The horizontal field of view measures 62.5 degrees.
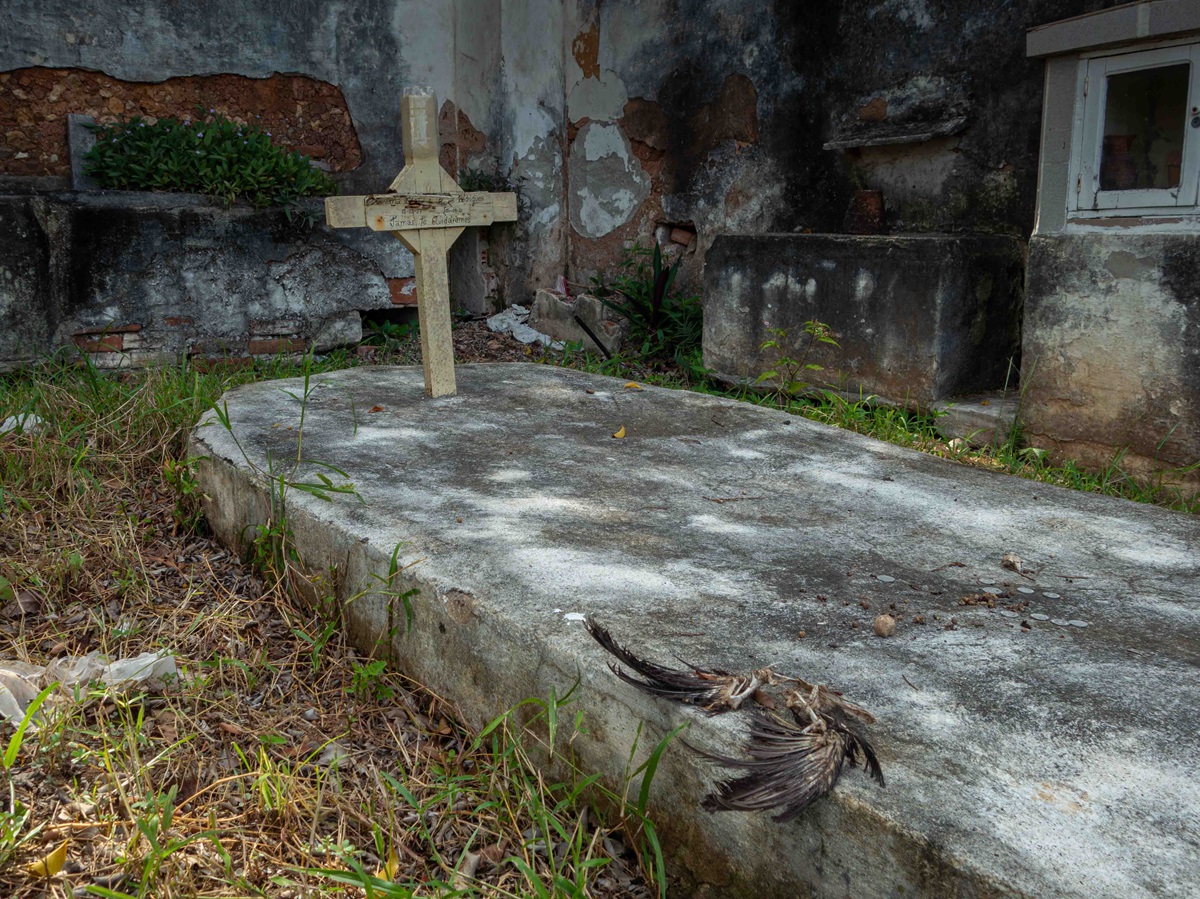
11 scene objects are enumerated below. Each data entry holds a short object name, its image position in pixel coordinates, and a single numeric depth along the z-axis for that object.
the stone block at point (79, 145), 5.02
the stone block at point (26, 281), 4.21
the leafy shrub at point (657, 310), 5.16
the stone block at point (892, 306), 3.54
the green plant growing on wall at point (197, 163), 4.84
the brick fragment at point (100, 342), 4.52
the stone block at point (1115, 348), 2.91
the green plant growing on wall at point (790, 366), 3.89
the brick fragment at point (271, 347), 4.98
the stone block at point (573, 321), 5.31
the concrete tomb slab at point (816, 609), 1.12
